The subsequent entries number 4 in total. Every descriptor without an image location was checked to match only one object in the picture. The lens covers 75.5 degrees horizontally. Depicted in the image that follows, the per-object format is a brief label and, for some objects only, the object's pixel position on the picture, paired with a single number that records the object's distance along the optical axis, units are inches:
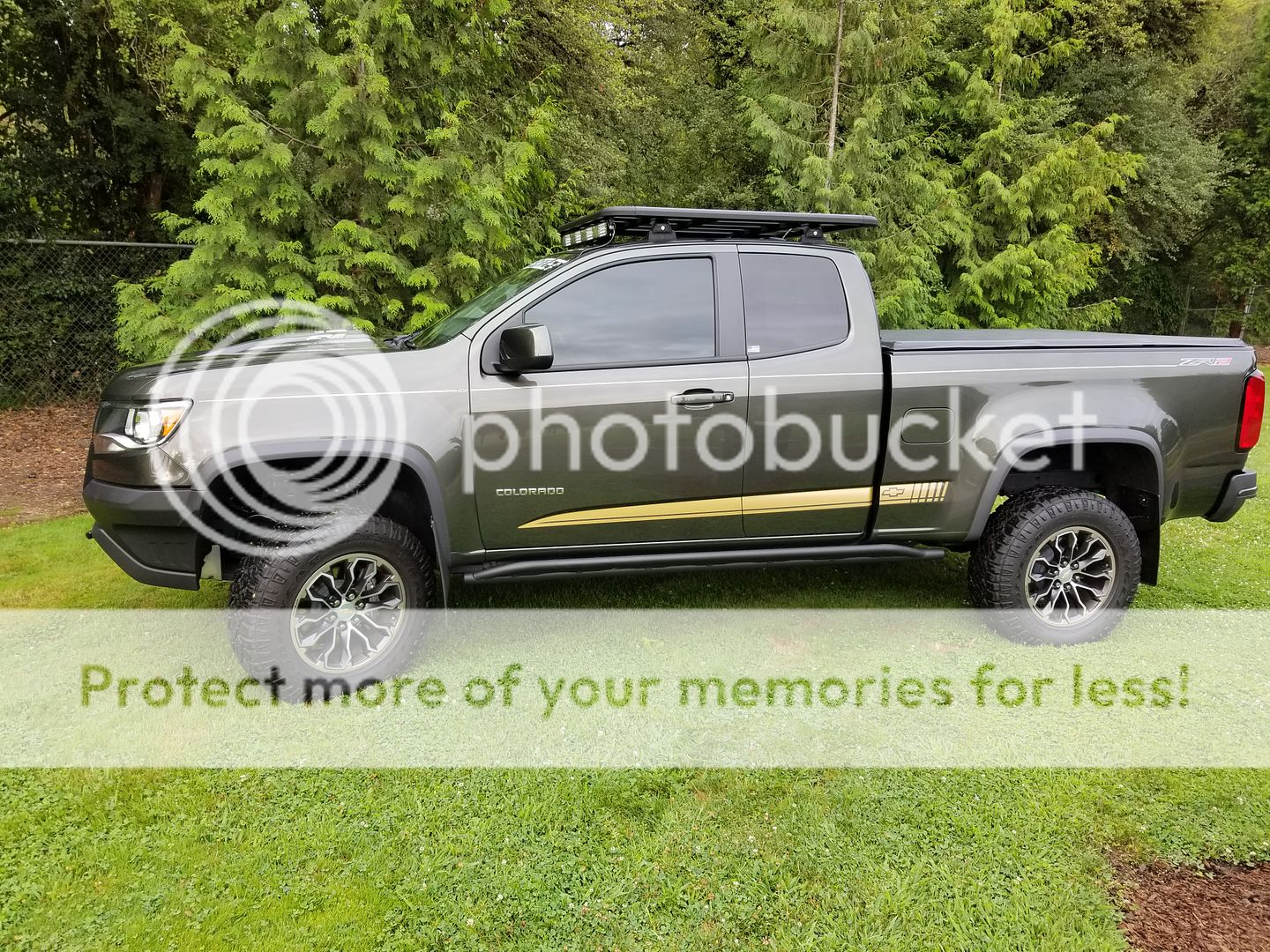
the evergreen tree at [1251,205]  745.6
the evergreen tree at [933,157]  409.1
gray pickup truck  135.9
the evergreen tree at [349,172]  279.1
